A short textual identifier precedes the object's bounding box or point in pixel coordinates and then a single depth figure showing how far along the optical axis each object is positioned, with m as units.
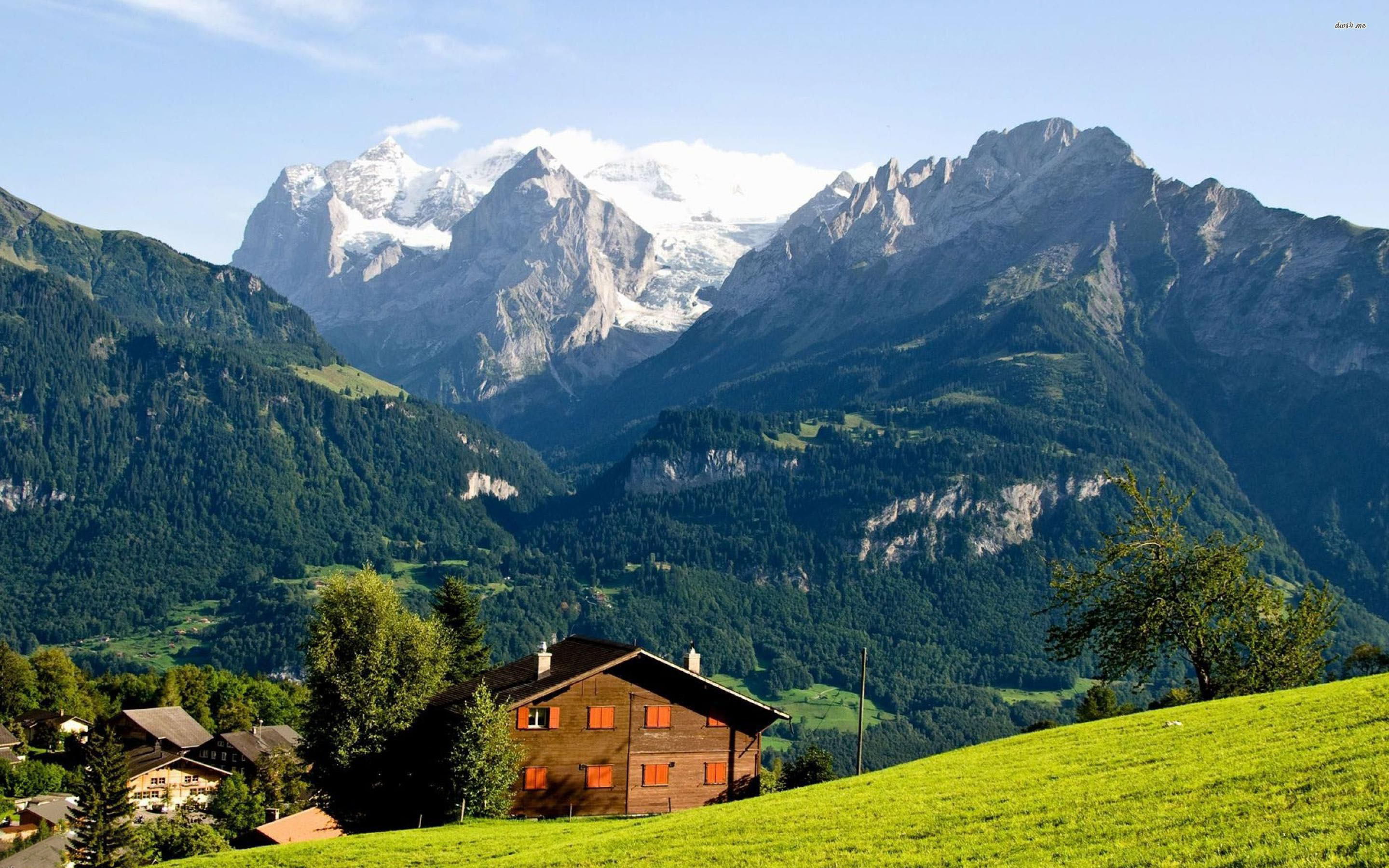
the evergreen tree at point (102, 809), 89.75
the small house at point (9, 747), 136.25
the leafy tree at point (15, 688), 165.00
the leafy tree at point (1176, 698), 110.88
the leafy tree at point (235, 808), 116.75
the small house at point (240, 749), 144.75
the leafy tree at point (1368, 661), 133.25
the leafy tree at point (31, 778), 130.62
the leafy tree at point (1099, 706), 128.62
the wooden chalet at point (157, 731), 148.75
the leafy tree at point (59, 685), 166.25
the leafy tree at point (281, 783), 129.00
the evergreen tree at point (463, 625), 104.12
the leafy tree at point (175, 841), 89.12
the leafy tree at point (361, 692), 69.88
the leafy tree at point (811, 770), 103.25
